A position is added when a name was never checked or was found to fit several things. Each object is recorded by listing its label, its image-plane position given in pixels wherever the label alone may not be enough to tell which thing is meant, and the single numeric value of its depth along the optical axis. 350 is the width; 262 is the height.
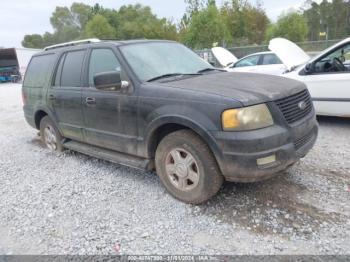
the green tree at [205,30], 22.33
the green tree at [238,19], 32.00
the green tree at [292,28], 30.30
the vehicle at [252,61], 10.58
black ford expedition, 3.00
